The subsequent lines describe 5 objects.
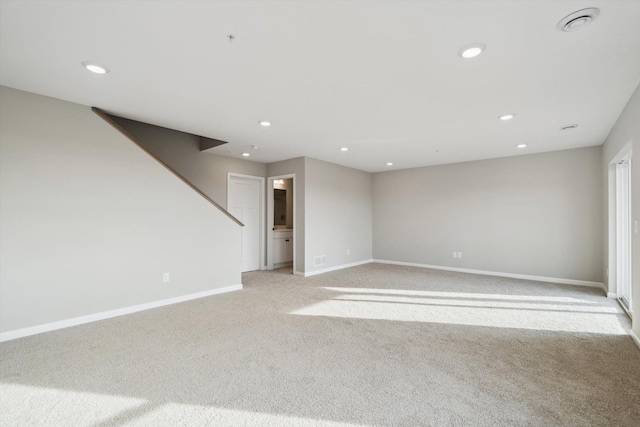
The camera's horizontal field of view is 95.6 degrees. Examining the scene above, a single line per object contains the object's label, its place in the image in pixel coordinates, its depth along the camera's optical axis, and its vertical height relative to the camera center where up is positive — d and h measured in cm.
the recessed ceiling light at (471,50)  210 +124
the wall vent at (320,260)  600 -92
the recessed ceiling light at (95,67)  239 +127
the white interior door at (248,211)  608 +13
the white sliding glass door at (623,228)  402 -19
